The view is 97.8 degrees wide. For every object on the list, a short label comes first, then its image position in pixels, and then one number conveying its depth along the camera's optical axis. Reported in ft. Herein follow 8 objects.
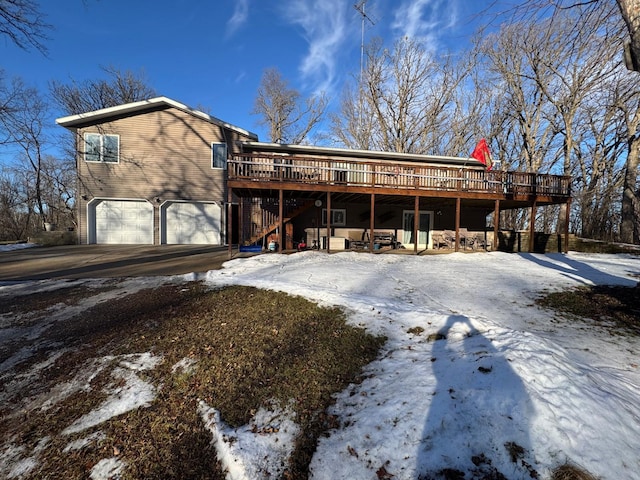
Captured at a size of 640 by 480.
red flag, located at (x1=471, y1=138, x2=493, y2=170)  43.04
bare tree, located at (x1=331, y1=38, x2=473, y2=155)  76.64
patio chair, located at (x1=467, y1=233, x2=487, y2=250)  44.62
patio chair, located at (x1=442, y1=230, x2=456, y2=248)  43.80
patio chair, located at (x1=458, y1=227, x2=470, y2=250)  43.98
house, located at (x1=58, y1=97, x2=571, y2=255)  39.63
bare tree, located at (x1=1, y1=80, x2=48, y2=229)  69.10
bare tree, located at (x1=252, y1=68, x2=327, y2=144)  96.64
